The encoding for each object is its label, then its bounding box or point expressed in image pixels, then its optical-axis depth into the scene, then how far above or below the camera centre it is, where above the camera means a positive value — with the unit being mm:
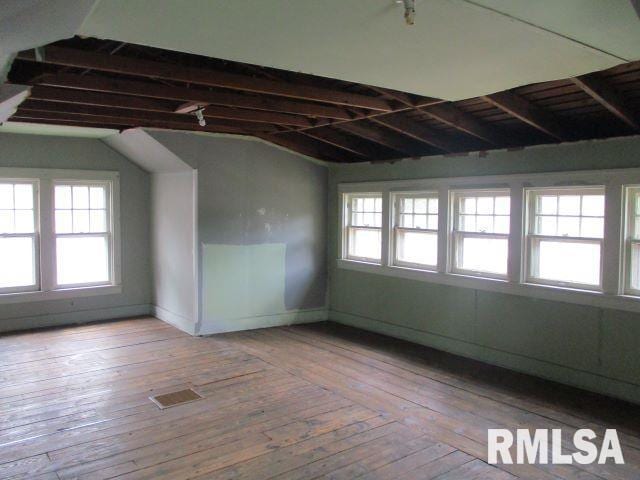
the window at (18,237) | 6812 -230
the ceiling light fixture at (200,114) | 4875 +1017
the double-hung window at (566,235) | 4906 -146
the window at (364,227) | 7223 -92
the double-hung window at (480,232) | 5656 -131
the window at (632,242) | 4625 -191
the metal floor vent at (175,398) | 4492 -1593
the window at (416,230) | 6434 -120
